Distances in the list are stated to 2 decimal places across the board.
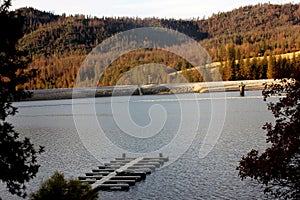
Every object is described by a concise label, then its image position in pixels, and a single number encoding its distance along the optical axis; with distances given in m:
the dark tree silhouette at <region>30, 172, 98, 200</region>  13.18
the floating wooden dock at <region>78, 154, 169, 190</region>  26.11
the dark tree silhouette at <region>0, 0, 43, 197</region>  13.56
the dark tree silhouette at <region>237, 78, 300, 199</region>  15.25
